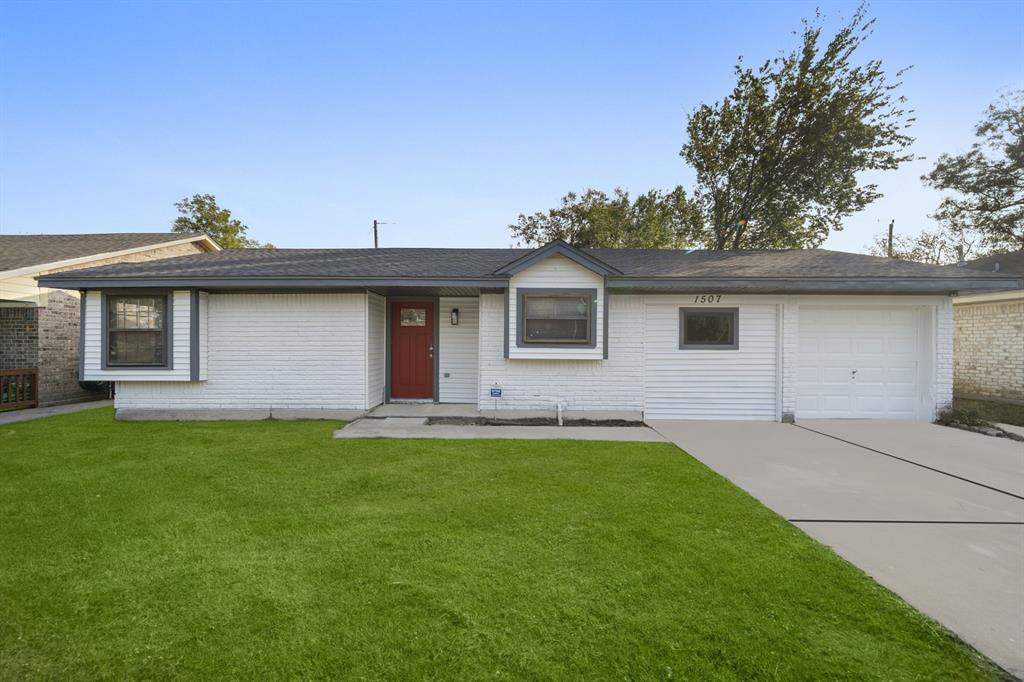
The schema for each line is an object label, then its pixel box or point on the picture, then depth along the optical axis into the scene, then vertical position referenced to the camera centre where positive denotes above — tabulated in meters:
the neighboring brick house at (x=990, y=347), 9.88 -0.11
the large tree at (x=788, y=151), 14.57 +7.25
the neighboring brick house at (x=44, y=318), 8.97 +0.51
